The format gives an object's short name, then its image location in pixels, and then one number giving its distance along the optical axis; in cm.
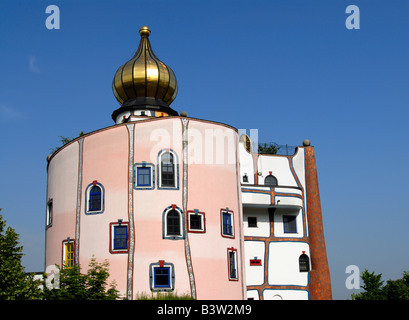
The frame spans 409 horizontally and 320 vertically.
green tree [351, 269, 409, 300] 2780
